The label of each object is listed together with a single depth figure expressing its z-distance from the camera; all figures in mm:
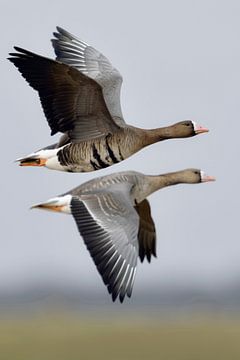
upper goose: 21812
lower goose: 19516
